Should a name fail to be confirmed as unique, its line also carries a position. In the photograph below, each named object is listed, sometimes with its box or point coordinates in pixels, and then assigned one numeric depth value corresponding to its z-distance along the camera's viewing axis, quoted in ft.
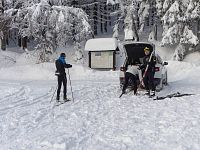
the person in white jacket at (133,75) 21.63
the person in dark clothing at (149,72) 21.23
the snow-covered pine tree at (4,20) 42.79
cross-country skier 19.99
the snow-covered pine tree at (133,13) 52.36
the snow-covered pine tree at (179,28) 44.47
